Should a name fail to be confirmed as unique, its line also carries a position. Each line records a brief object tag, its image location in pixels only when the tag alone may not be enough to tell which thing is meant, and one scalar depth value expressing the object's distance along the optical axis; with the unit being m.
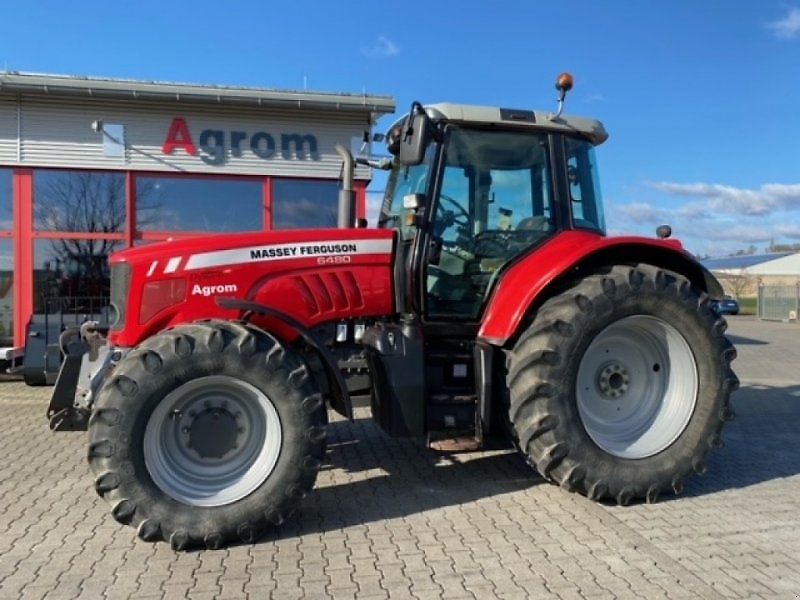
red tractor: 3.68
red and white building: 9.91
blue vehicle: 30.11
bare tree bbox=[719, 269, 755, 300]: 41.00
